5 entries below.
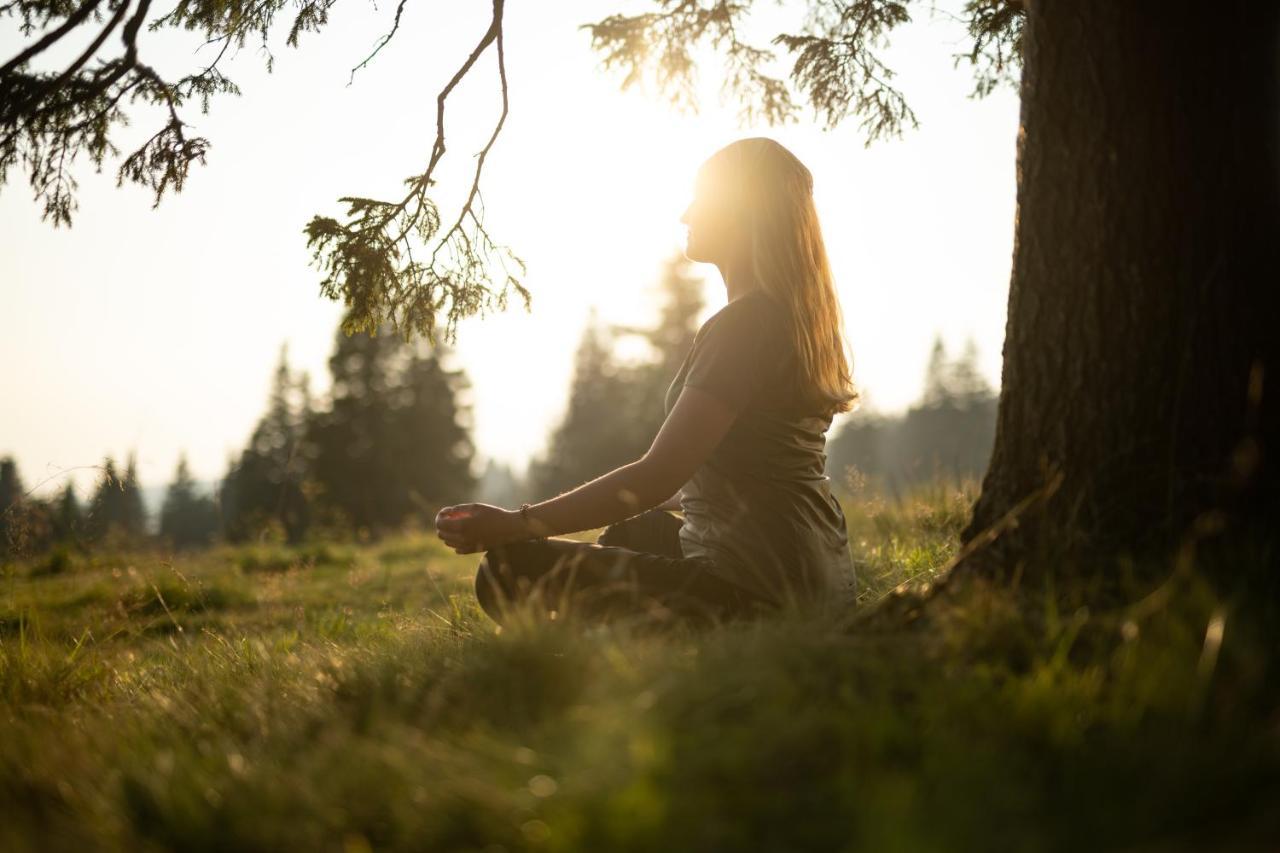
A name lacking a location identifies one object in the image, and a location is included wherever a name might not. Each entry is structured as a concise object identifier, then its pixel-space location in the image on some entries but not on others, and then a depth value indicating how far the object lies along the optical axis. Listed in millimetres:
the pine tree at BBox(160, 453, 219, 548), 37225
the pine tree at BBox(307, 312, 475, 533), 31922
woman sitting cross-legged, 2957
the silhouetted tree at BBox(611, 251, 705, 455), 33906
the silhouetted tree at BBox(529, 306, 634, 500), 34906
